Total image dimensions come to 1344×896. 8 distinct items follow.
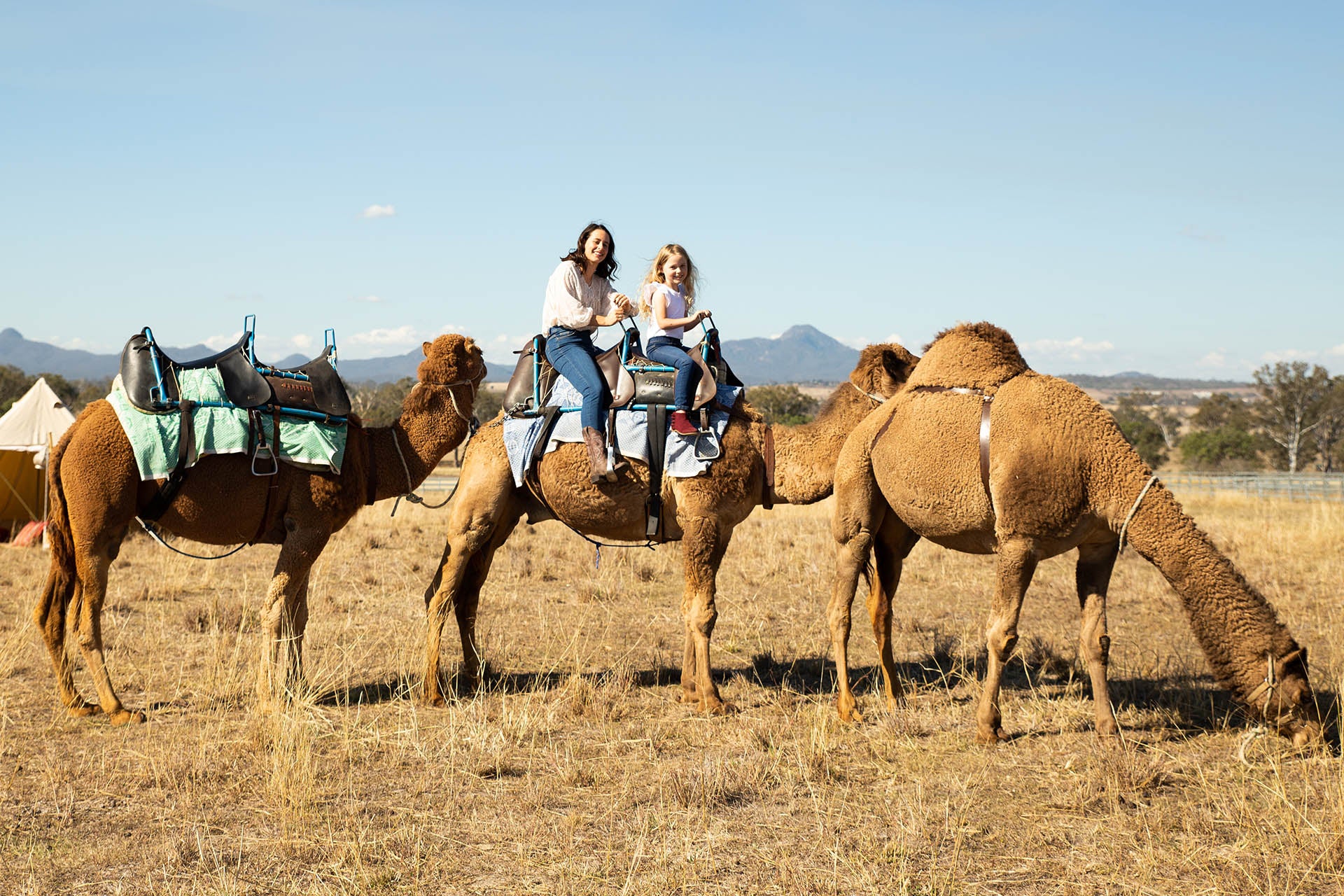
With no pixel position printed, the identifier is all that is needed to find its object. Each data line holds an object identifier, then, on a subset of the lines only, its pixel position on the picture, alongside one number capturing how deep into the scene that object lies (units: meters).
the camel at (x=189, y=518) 6.89
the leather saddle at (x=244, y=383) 7.02
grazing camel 5.77
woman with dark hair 7.43
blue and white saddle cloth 7.34
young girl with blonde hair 7.38
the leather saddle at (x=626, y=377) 7.47
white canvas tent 16.77
